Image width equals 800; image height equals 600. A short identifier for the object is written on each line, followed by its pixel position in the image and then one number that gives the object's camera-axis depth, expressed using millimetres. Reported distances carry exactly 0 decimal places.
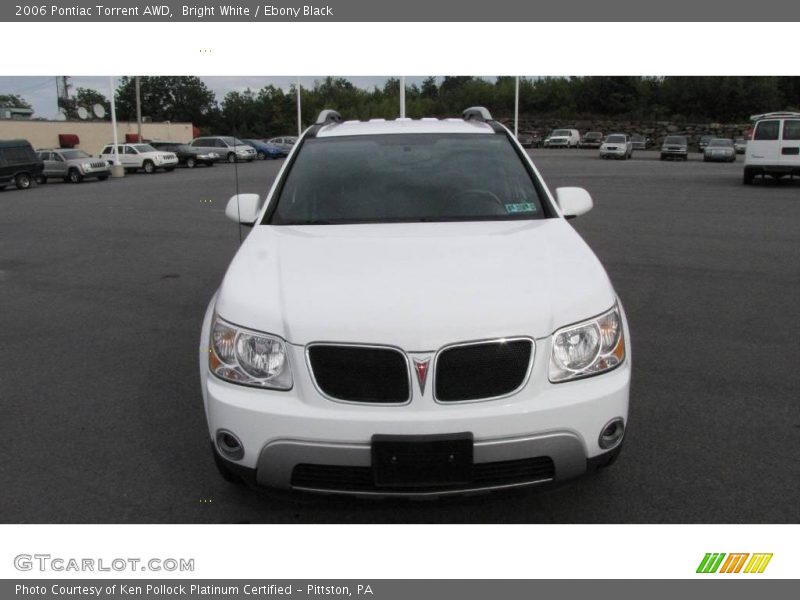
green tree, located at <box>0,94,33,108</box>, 83812
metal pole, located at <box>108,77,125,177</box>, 34438
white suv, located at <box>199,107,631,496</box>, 2693
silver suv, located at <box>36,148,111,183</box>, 30391
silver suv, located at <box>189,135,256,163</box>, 43281
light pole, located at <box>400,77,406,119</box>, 14833
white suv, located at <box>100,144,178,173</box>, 36125
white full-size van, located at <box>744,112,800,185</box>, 19703
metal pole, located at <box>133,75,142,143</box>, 45684
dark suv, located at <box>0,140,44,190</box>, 26703
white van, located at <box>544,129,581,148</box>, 62812
